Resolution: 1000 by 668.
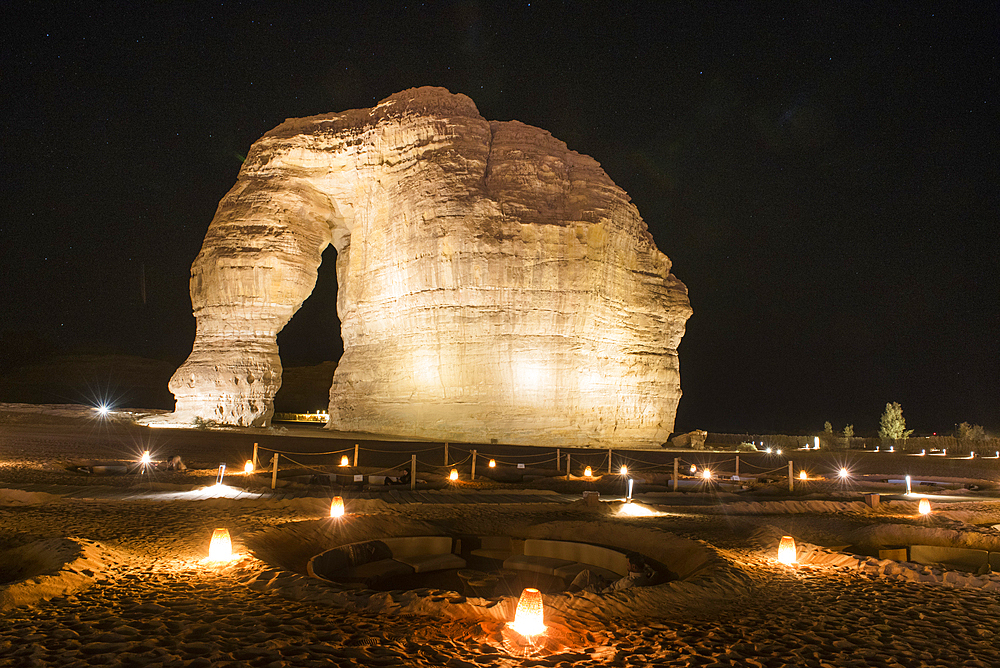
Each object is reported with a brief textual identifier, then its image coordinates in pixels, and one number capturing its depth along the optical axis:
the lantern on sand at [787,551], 6.66
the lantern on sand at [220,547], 5.92
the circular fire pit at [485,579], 4.65
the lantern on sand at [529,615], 4.09
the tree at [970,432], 33.77
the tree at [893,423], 42.06
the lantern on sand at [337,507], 8.53
